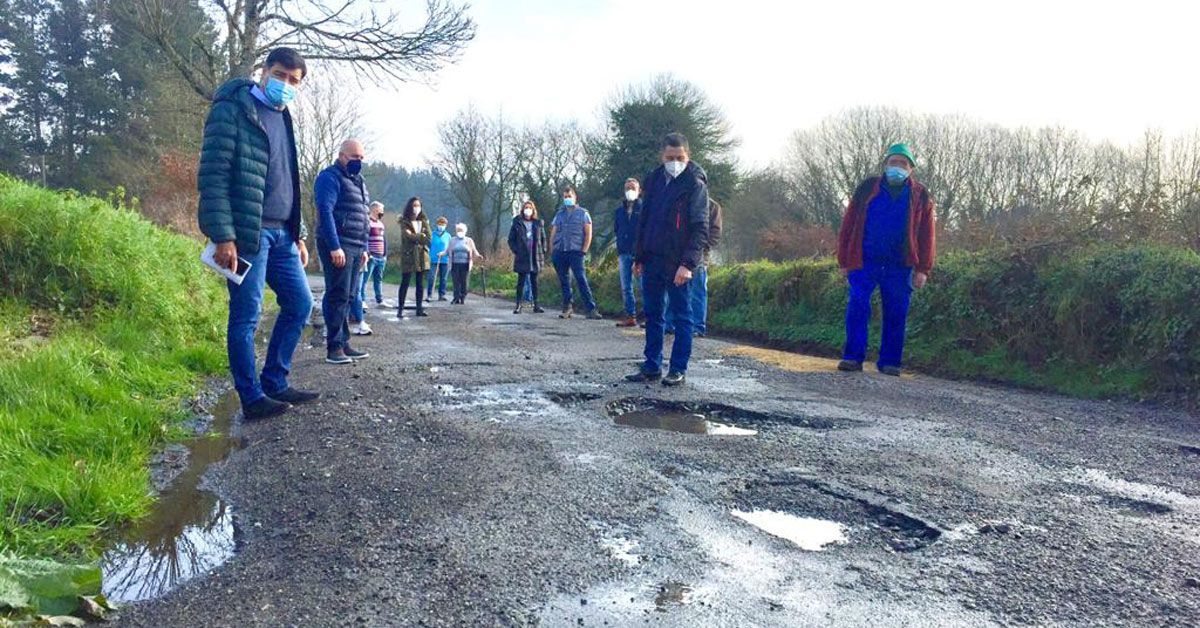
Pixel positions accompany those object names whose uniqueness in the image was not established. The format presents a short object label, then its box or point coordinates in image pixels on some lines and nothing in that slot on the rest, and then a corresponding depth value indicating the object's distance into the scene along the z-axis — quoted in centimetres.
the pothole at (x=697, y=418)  461
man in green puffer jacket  441
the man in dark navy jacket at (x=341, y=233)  701
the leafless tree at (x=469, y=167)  4566
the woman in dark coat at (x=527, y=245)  1492
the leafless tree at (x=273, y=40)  1541
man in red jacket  710
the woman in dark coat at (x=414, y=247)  1277
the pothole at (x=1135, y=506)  319
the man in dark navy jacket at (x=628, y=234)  1163
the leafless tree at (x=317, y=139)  4119
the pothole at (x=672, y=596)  229
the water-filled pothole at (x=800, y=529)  281
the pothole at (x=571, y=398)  524
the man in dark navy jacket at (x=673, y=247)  626
